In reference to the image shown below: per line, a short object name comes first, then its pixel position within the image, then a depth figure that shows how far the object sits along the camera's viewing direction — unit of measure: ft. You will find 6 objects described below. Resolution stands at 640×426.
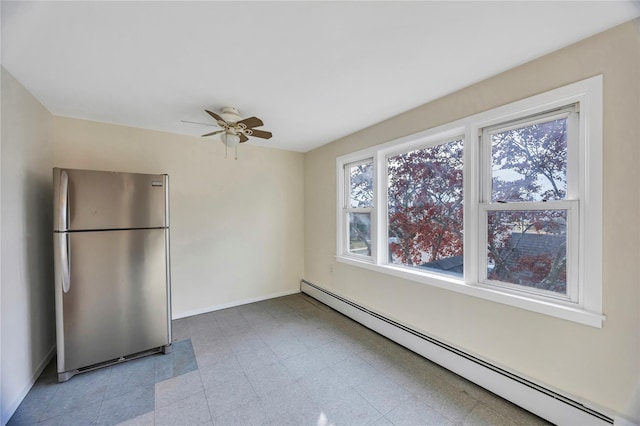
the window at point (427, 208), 7.40
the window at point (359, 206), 10.44
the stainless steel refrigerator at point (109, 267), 6.59
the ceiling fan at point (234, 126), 7.45
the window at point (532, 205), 5.23
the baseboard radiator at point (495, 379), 4.81
